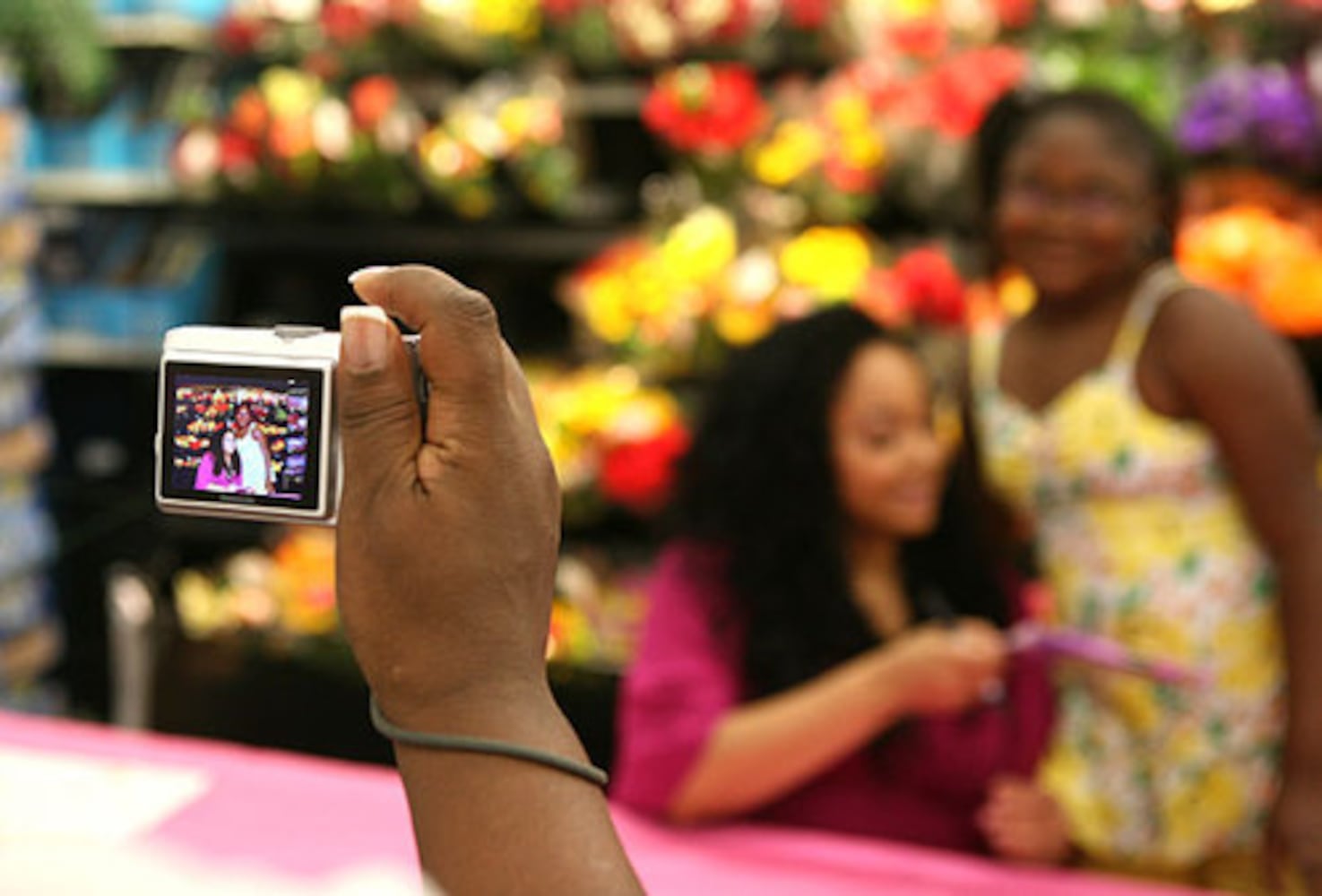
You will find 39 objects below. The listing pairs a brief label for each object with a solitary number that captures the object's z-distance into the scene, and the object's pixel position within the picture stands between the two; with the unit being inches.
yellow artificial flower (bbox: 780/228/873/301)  109.1
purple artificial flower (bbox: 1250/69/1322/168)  100.3
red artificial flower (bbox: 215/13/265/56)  155.8
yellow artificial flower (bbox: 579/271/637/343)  116.6
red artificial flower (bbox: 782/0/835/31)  125.3
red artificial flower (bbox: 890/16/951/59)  114.3
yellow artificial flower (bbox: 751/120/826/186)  116.1
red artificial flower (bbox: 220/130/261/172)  147.3
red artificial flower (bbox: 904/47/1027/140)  106.8
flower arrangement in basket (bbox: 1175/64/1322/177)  100.4
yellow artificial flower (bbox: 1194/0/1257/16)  105.3
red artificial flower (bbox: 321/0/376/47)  142.9
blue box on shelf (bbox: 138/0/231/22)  169.9
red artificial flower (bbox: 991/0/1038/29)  114.3
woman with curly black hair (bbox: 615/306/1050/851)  63.6
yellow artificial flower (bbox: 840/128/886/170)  113.9
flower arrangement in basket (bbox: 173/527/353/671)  121.6
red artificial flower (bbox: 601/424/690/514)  112.7
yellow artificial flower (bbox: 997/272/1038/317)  105.0
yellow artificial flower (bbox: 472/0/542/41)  134.6
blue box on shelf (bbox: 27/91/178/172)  174.2
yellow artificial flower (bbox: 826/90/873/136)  114.2
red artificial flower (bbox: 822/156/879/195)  114.1
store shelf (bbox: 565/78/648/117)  137.3
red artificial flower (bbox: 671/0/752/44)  127.3
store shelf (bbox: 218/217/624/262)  138.1
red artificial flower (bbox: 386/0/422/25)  140.3
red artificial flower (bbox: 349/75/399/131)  138.2
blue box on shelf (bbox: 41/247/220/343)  165.0
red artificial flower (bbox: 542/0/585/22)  132.3
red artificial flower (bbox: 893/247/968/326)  105.5
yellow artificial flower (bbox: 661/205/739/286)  113.6
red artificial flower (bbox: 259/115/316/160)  141.9
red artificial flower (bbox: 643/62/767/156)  119.6
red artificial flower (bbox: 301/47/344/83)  147.9
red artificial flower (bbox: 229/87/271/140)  145.4
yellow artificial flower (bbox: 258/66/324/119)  144.0
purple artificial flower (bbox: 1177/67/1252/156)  101.5
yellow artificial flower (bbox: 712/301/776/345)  110.2
